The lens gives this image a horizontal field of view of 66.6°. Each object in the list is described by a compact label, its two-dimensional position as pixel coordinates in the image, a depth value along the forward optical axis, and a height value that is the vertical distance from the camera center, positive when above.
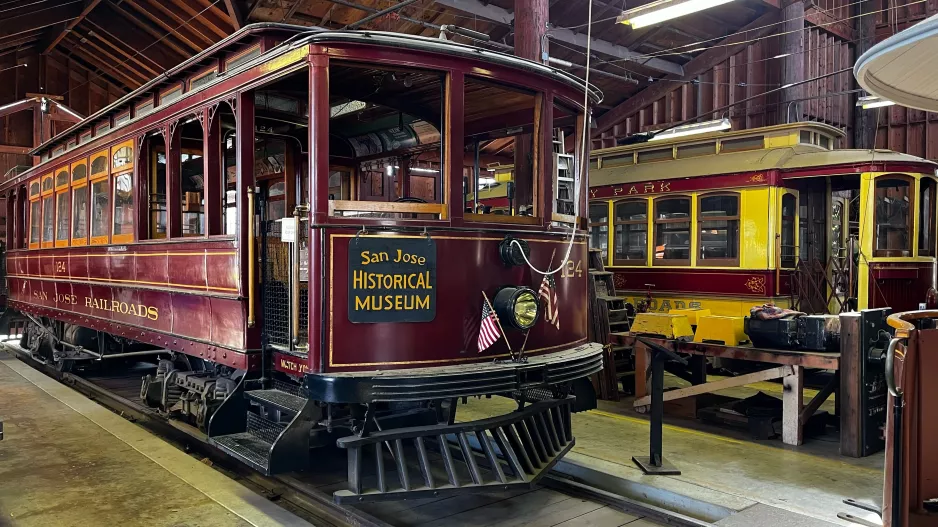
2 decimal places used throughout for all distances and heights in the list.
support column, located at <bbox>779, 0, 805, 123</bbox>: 16.47 +4.76
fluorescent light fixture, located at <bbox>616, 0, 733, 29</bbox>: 8.08 +2.82
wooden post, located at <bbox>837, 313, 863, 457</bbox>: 5.71 -1.10
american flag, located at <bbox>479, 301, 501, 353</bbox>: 4.51 -0.50
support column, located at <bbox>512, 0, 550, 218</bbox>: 9.34 +2.93
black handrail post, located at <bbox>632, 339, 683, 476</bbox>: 5.26 -1.39
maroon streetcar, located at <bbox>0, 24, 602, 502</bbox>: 4.30 -0.03
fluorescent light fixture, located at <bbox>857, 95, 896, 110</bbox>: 12.16 +2.54
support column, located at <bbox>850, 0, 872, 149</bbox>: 19.00 +3.73
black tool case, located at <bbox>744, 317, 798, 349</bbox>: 6.38 -0.74
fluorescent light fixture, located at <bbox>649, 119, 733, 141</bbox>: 11.78 +2.05
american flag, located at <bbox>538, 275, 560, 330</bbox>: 4.91 -0.34
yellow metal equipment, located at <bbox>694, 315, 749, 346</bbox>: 6.99 -0.79
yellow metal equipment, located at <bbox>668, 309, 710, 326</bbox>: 7.69 -0.68
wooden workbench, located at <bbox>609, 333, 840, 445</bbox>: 6.12 -1.13
